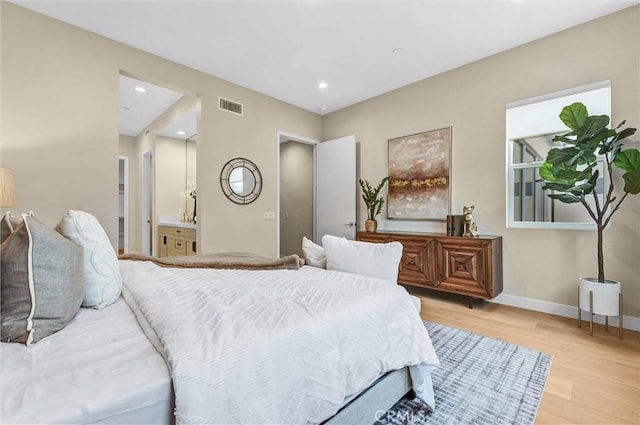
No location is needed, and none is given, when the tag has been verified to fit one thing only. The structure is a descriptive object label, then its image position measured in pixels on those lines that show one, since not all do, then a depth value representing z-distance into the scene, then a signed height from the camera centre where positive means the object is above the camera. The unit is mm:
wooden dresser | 2984 -599
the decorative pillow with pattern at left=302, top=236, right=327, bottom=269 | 2047 -334
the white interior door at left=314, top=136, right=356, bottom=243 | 4570 +382
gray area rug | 1467 -1071
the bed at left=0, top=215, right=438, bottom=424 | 711 -429
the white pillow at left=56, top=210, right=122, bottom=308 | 1215 -227
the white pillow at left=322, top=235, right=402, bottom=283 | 1785 -311
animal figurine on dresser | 3225 -157
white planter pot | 2350 -728
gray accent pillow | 893 -247
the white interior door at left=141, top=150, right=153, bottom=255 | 5770 +177
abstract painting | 3656 +479
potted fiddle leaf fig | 2301 +342
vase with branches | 4087 +125
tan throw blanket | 1899 -369
